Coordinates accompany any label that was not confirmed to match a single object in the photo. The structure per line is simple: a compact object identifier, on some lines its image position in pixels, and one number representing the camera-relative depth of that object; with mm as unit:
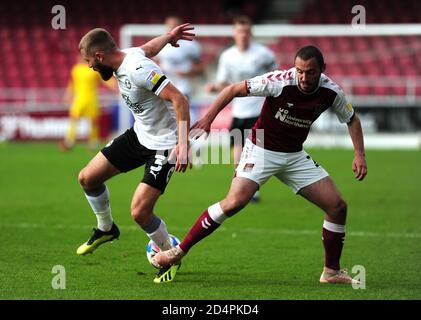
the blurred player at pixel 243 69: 25906
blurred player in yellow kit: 44066
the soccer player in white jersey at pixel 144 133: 14125
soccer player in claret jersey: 14055
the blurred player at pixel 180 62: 33312
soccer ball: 15520
